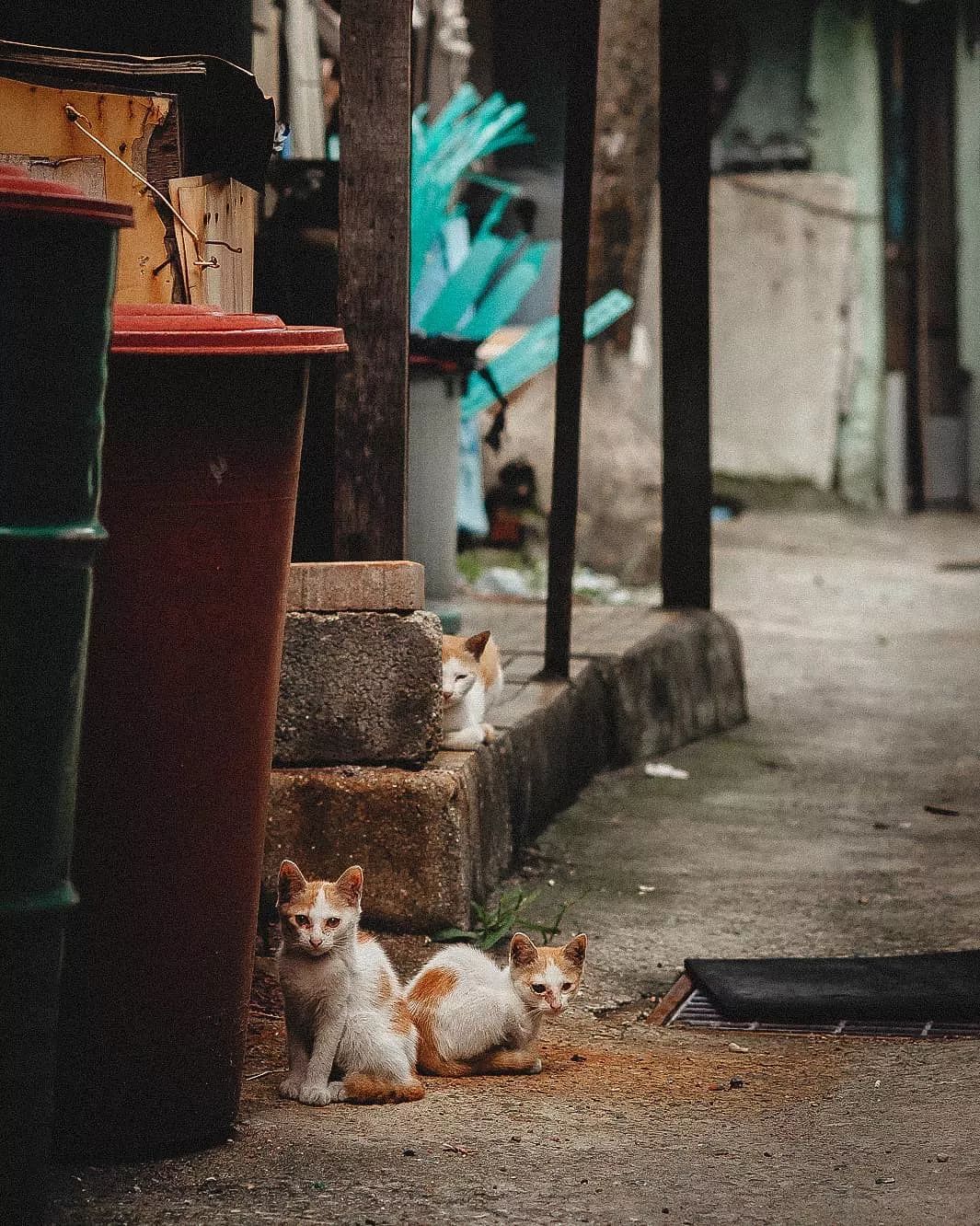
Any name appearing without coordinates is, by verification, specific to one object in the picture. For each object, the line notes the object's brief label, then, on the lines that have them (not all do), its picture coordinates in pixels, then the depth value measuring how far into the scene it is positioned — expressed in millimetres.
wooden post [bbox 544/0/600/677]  4918
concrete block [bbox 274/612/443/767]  3891
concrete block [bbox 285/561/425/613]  3879
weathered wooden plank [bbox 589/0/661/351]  9617
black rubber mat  3611
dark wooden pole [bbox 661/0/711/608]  6168
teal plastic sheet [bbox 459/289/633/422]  8586
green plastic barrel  2129
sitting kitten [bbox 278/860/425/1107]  2955
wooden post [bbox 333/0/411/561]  3830
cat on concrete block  4105
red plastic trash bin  2535
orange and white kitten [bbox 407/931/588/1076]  3180
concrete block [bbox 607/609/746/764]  5945
